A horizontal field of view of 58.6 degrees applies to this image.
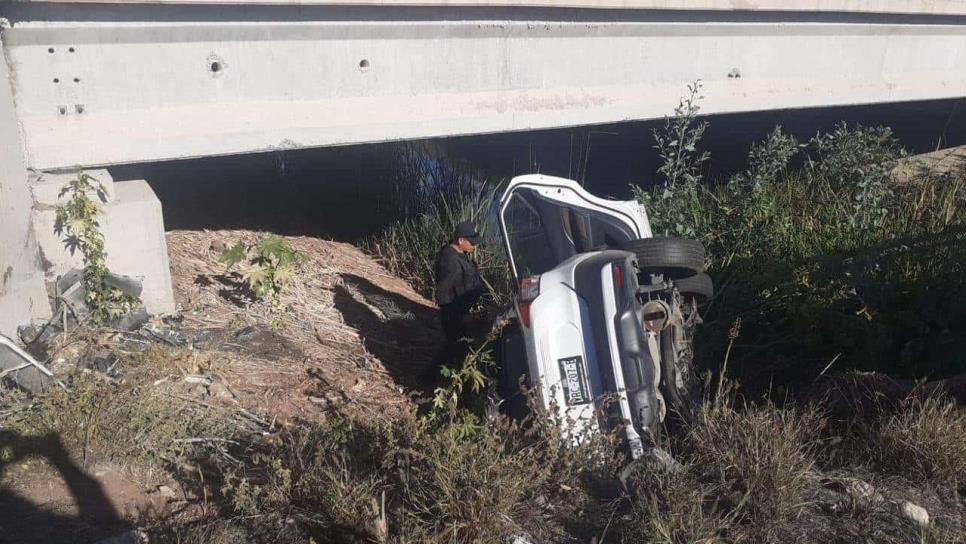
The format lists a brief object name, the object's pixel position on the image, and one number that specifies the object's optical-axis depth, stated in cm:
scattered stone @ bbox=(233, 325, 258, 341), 659
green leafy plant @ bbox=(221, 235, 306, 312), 692
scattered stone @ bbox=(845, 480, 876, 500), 421
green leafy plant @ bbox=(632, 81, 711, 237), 812
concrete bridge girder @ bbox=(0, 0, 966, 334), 581
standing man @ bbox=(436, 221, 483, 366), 688
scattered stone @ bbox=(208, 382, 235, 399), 571
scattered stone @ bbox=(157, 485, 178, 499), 458
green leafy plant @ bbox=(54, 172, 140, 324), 586
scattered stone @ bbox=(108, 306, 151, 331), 609
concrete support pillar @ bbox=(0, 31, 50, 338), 562
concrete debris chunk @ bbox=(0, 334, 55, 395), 514
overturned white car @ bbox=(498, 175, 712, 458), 486
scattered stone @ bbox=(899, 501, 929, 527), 404
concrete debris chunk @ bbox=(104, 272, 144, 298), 607
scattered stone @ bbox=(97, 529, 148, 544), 399
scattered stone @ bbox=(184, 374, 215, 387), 574
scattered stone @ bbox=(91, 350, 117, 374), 558
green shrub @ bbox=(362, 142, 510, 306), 852
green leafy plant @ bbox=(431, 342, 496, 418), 530
